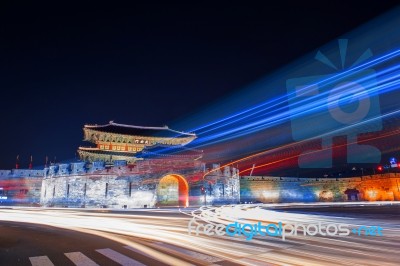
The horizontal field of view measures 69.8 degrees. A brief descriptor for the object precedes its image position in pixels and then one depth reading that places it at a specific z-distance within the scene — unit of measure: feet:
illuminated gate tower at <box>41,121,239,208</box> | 93.30
